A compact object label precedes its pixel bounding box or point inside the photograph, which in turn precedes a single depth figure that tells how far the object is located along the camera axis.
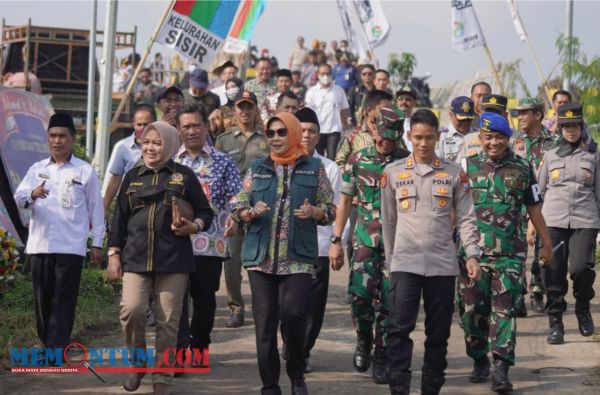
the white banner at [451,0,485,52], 19.47
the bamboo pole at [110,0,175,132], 15.21
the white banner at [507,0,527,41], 20.91
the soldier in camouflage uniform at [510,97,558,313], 11.52
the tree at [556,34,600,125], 16.73
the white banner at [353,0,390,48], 23.67
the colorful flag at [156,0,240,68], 15.37
